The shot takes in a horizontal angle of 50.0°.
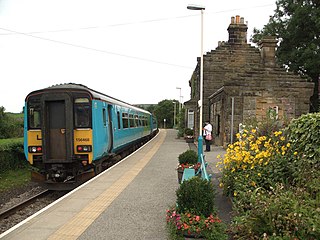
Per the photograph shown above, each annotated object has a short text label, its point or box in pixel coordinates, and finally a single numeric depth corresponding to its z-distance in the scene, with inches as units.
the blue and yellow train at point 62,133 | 381.4
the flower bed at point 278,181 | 151.1
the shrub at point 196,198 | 197.2
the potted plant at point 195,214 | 179.0
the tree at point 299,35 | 1054.4
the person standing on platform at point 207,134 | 659.6
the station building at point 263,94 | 658.2
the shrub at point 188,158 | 367.2
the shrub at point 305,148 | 207.0
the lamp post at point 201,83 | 416.0
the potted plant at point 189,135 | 1041.6
